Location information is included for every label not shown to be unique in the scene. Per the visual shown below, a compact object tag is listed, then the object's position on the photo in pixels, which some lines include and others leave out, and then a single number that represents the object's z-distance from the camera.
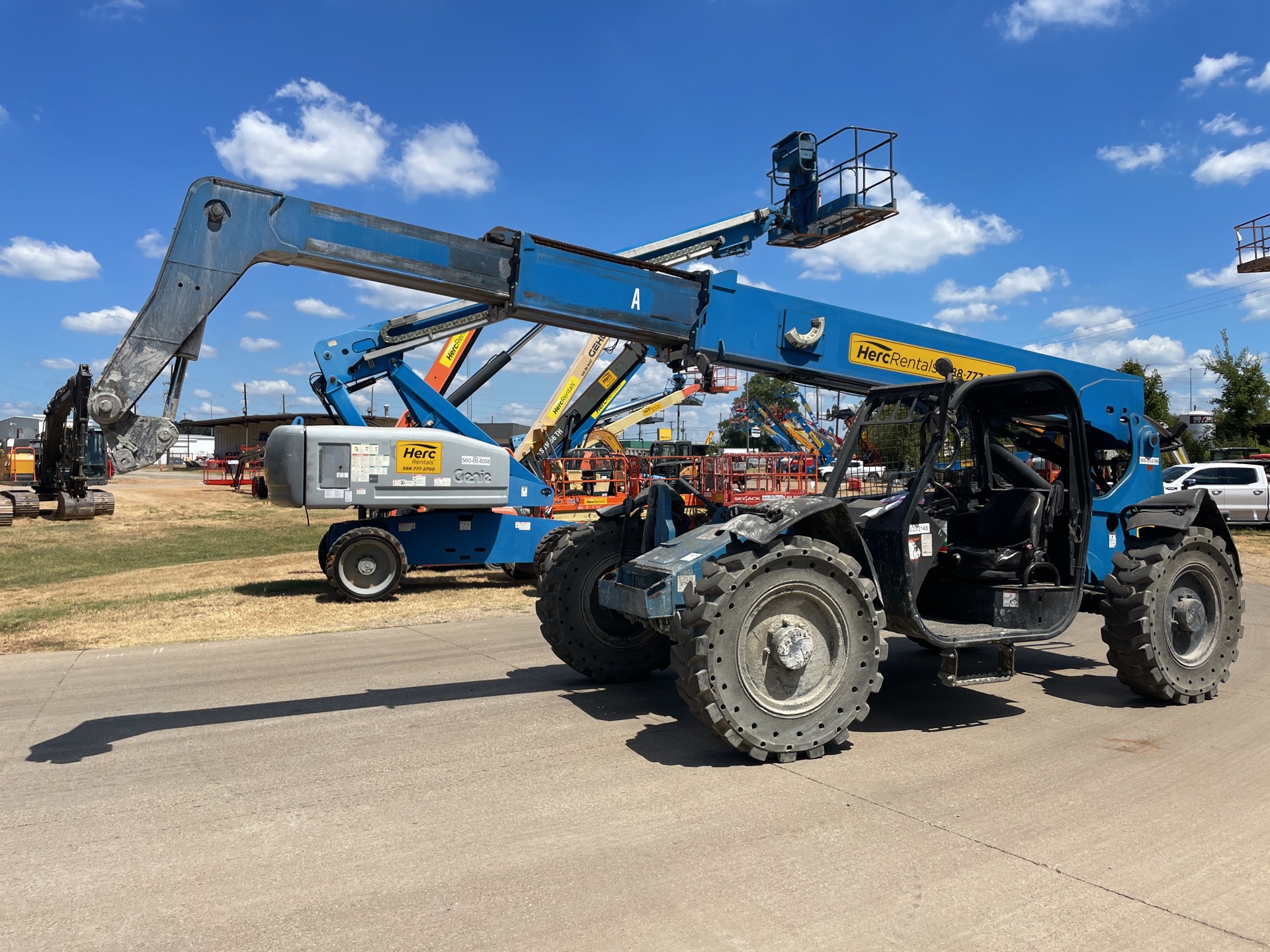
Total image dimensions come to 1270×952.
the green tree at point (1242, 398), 36.00
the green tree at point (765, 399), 44.97
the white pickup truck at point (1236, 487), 22.98
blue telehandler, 5.47
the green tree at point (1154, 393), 39.19
